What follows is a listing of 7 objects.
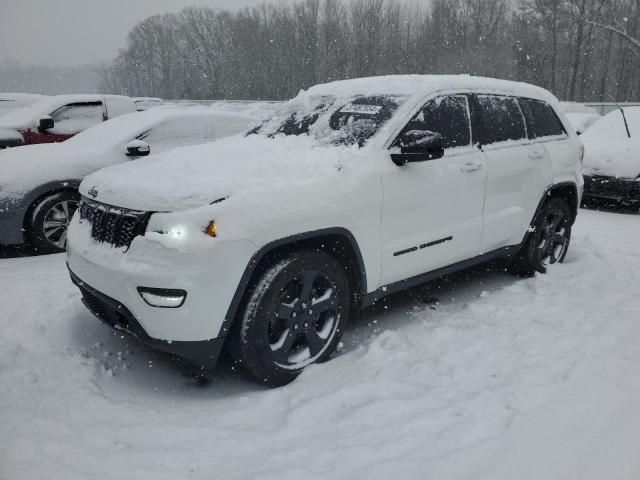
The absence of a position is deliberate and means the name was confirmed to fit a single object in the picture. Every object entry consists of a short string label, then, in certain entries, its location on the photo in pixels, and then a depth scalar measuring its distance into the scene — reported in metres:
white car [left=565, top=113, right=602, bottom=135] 12.54
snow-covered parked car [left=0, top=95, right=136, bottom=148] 8.64
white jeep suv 2.69
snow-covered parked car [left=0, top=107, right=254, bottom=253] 5.33
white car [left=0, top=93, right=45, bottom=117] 13.48
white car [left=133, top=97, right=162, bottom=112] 24.05
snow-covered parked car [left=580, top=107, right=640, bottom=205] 7.94
